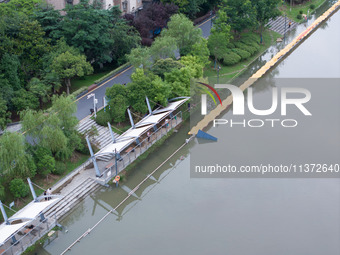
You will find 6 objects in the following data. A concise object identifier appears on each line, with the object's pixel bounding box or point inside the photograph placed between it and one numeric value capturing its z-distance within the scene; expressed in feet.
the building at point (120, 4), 196.85
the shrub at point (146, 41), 201.77
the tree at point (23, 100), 153.17
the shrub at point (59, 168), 139.74
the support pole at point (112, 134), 150.10
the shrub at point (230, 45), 220.23
